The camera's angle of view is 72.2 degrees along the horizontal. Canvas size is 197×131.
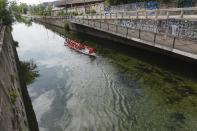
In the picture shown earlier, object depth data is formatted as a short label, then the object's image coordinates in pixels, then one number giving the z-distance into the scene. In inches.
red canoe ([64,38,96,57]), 682.2
